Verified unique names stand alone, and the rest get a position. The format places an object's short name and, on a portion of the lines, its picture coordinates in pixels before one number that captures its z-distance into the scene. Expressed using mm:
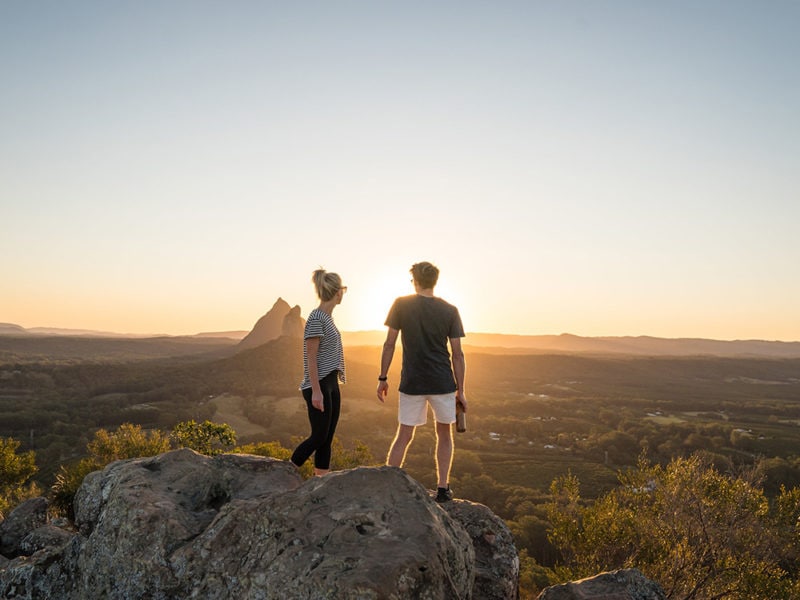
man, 7477
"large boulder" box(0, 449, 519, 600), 4609
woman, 7410
